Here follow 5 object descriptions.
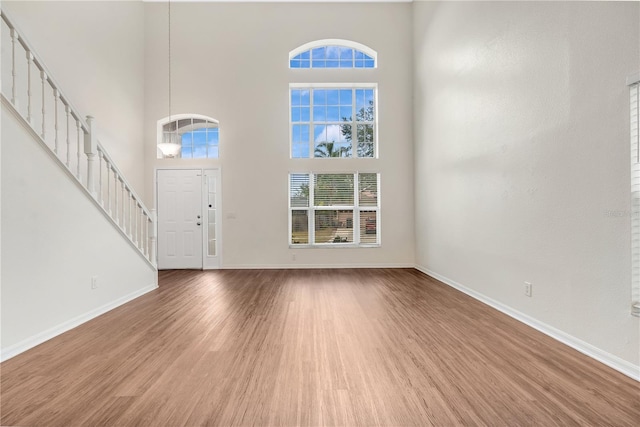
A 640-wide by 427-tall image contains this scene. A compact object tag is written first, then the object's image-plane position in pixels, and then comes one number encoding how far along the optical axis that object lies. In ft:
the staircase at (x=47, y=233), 8.06
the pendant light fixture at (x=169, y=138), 19.47
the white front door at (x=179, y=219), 21.03
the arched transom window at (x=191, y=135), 21.20
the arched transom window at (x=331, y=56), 21.43
